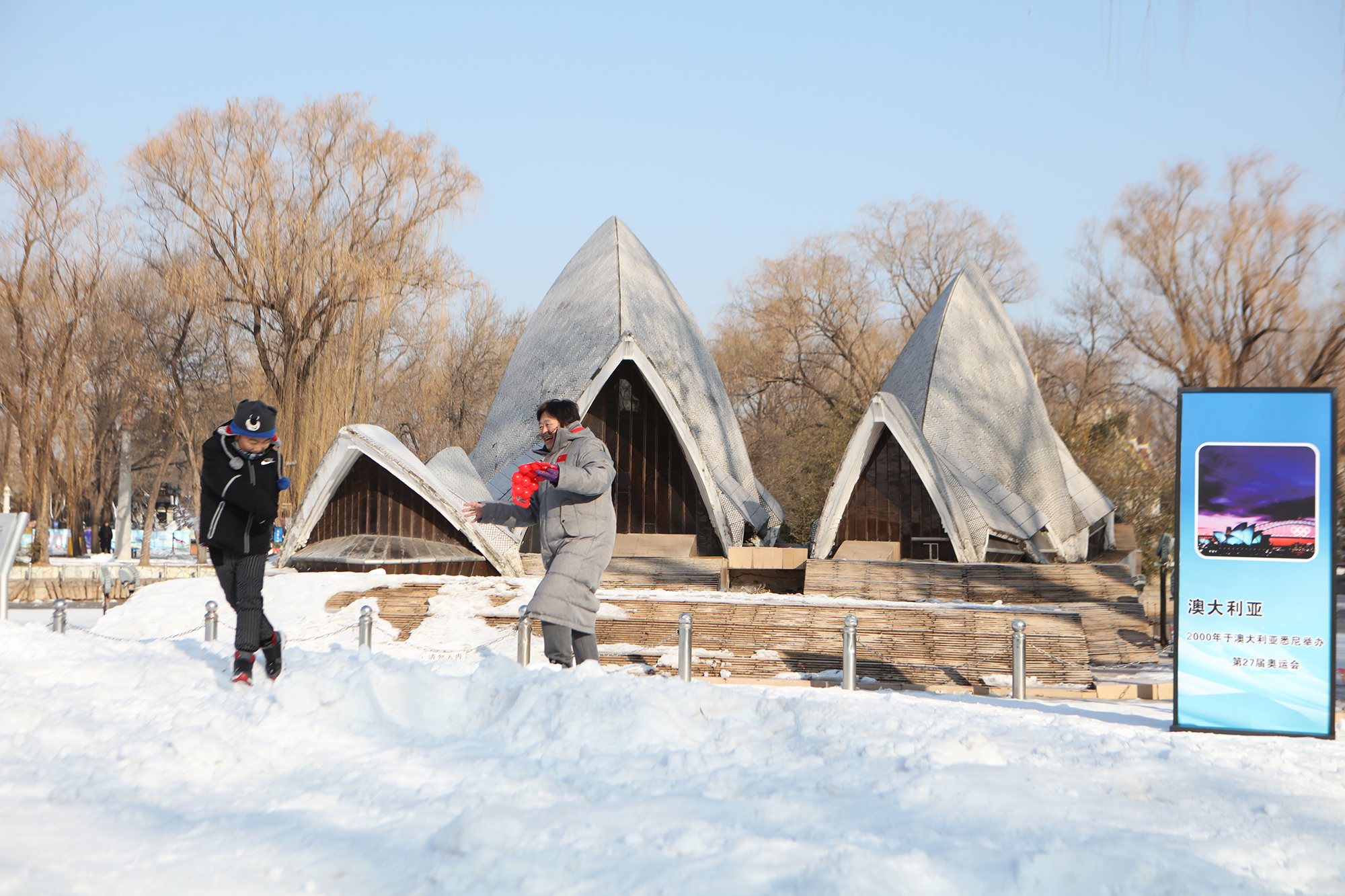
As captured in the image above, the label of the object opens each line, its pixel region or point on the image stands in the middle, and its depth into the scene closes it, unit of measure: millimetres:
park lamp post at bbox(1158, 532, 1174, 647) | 15234
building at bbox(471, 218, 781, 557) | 17438
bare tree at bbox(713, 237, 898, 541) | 32656
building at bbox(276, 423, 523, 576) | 14422
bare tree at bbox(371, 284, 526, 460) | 36219
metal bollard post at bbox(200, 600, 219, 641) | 9148
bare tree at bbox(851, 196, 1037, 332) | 34531
